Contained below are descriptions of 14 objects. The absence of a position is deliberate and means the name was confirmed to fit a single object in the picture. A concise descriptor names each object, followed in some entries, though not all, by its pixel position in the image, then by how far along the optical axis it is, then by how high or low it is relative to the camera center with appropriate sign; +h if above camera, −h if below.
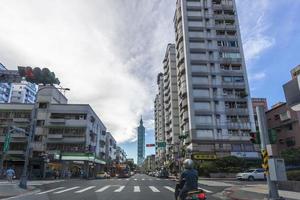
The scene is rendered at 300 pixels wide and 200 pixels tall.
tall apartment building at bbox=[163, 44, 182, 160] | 56.94 +15.68
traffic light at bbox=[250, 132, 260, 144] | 9.05 +0.74
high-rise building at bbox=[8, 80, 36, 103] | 81.98 +26.26
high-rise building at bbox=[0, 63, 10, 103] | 72.10 +23.70
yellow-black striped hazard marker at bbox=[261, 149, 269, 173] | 8.50 -0.23
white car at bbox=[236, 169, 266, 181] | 24.37 -2.55
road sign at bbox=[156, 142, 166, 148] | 33.83 +1.90
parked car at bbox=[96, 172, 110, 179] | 39.70 -3.96
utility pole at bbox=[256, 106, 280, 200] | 7.99 +0.69
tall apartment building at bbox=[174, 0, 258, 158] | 38.70 +15.41
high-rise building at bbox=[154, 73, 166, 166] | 77.67 +15.46
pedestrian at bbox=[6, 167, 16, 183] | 21.99 -1.81
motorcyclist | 4.89 -0.61
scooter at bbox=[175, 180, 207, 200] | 4.63 -0.92
